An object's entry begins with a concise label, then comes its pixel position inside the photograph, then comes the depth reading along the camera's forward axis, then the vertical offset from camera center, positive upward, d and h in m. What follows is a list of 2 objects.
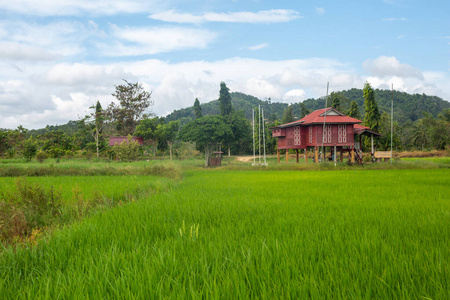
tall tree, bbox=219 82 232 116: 45.19 +7.91
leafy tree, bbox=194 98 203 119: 46.16 +6.90
